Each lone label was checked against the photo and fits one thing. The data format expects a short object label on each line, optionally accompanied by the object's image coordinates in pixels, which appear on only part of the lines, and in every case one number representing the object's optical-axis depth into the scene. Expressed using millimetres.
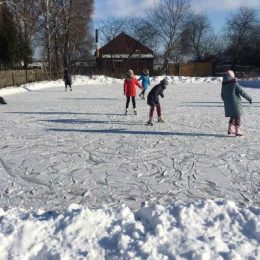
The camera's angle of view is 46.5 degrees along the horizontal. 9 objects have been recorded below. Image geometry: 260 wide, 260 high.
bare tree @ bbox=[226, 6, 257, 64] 39047
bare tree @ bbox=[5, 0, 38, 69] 24805
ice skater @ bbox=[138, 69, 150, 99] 12720
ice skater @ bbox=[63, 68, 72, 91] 16921
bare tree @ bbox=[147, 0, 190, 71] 35701
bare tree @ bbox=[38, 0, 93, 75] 25488
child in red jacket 8852
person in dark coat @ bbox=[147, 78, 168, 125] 7218
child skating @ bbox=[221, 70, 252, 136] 6049
